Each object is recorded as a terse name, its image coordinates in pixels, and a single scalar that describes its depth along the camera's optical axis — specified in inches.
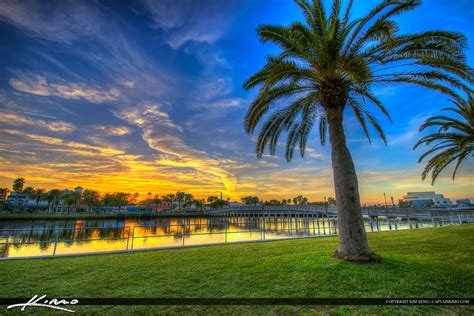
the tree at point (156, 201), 5285.4
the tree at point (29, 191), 3340.1
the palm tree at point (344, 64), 272.7
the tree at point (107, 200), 3946.9
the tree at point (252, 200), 6003.9
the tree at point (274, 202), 5647.1
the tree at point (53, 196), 3481.8
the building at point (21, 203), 3678.6
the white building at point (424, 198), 5680.1
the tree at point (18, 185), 3233.3
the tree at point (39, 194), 3501.5
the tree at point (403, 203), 5029.0
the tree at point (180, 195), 5477.4
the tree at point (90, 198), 3855.8
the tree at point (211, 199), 5981.3
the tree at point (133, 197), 4886.8
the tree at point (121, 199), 4067.4
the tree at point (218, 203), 5565.9
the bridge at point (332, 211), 1552.7
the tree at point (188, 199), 5565.9
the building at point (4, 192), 4419.3
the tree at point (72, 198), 3457.2
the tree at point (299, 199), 5693.4
